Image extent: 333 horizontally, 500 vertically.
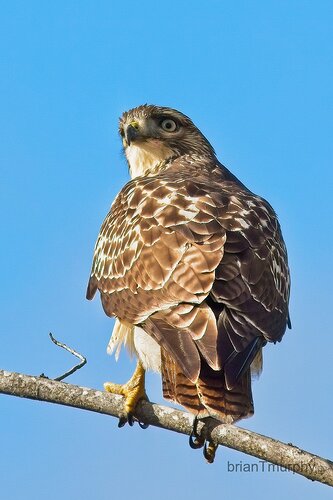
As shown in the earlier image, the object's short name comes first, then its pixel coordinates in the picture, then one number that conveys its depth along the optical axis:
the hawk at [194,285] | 16.09
